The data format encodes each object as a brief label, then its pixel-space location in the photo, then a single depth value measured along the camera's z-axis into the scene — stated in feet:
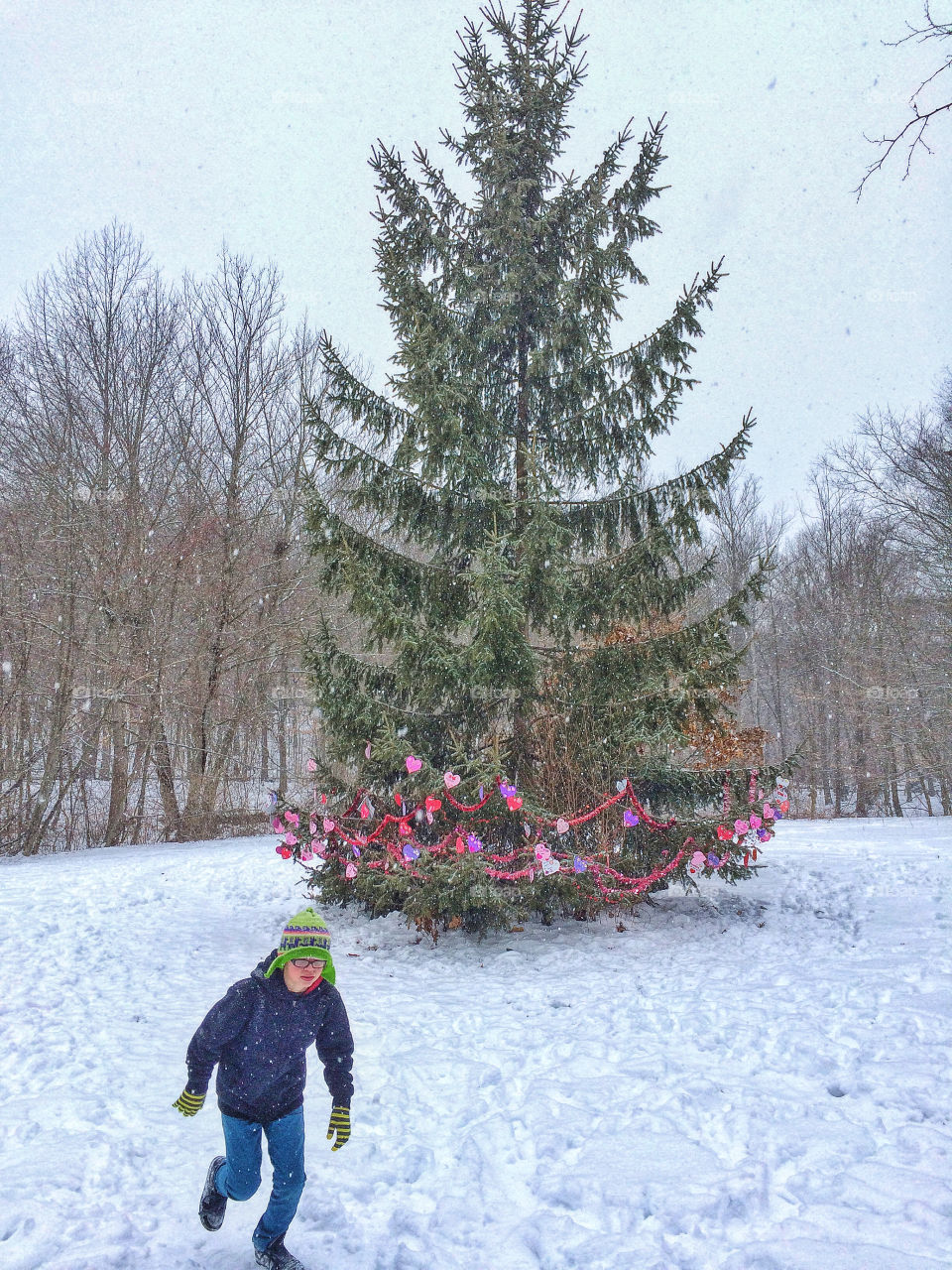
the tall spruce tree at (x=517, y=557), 22.98
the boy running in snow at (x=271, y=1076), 9.28
